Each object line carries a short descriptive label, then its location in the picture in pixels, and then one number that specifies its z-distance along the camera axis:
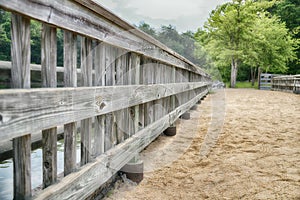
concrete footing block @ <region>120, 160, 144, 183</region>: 2.09
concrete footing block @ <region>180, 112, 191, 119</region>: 4.96
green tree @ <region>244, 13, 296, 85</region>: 17.86
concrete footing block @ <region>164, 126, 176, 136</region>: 3.61
